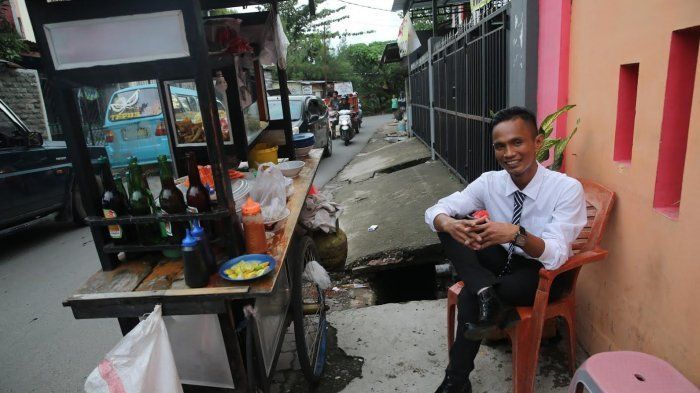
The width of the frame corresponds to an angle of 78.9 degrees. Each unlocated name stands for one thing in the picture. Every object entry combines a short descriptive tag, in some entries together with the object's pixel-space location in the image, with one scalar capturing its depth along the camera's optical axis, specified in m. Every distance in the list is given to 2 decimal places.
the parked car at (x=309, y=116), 10.16
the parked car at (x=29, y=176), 5.34
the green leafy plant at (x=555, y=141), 2.66
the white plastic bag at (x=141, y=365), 1.58
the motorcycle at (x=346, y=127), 15.30
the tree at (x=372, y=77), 33.78
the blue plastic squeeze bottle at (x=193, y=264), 1.76
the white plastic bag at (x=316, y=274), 2.99
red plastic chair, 2.10
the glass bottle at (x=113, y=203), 2.01
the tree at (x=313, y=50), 31.77
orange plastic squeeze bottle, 2.01
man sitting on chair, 2.04
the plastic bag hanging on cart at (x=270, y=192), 2.46
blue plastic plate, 1.83
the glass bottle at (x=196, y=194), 1.99
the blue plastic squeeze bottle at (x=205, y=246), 1.80
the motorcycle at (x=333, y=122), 17.56
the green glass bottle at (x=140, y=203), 2.06
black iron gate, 4.33
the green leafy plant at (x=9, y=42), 8.73
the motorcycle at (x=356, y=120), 17.65
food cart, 1.69
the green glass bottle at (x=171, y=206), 1.99
